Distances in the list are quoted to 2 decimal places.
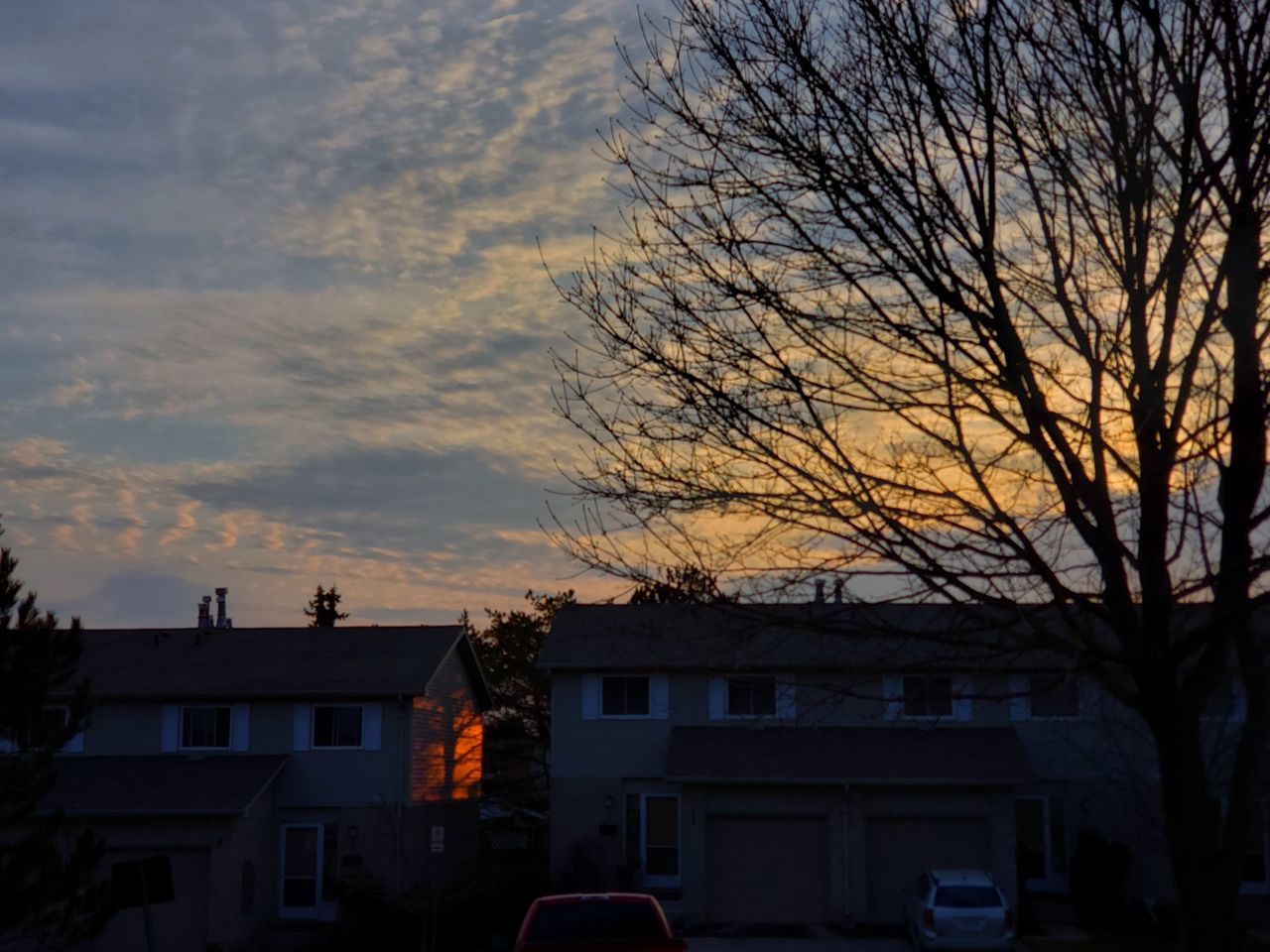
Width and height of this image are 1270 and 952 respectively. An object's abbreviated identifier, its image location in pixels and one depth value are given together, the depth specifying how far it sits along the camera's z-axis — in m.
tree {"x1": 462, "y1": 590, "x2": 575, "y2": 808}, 57.12
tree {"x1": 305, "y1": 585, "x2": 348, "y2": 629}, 73.19
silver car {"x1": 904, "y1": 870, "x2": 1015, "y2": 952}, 26.83
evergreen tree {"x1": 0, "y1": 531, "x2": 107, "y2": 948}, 21.80
